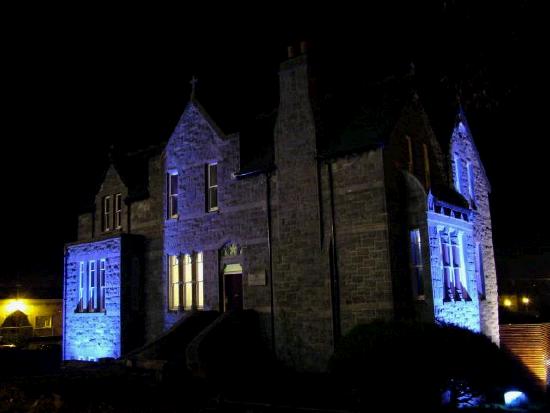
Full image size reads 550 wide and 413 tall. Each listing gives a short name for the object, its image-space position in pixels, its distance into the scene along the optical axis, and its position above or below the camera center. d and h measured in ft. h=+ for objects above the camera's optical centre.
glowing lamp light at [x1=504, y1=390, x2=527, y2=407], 56.85 -11.70
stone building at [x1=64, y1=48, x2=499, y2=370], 57.47 +6.86
